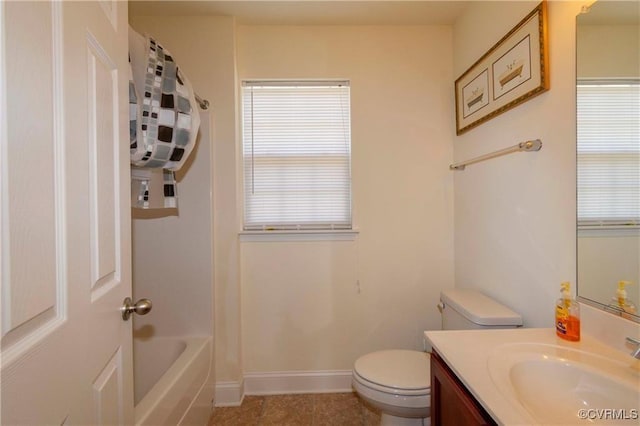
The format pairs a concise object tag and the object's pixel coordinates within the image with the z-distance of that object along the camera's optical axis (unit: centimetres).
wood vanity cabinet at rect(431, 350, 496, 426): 72
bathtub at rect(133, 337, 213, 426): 113
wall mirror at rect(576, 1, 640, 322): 84
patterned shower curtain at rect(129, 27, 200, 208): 113
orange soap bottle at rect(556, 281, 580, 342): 93
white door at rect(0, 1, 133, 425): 44
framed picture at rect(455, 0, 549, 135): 113
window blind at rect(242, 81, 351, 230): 190
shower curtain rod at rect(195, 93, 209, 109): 165
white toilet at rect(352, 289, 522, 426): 122
